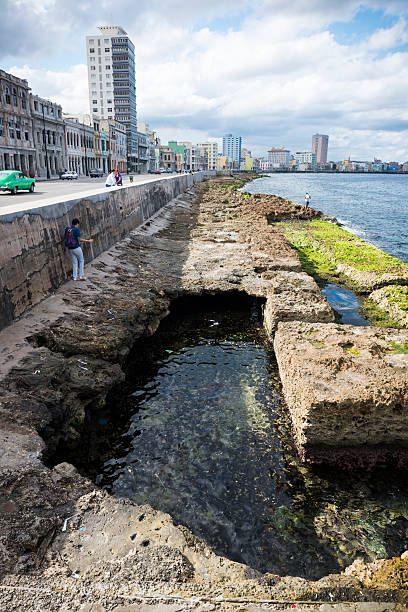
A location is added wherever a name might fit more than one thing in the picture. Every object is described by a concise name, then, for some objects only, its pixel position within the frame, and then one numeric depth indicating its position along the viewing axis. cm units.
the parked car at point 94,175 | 6244
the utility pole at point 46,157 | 6413
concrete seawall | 920
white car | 5569
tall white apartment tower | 13425
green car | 2724
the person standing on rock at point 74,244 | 1202
